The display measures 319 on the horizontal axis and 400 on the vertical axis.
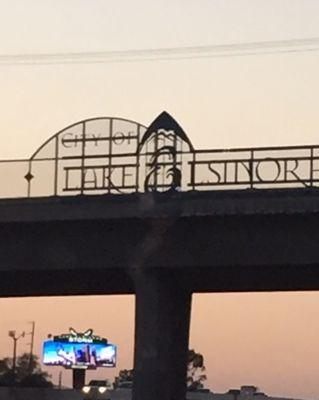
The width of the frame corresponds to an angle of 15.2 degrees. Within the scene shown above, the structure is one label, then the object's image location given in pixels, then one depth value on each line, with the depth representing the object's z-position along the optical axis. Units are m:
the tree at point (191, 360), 152.25
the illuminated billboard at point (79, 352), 132.00
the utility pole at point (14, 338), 159.35
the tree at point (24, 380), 159.66
